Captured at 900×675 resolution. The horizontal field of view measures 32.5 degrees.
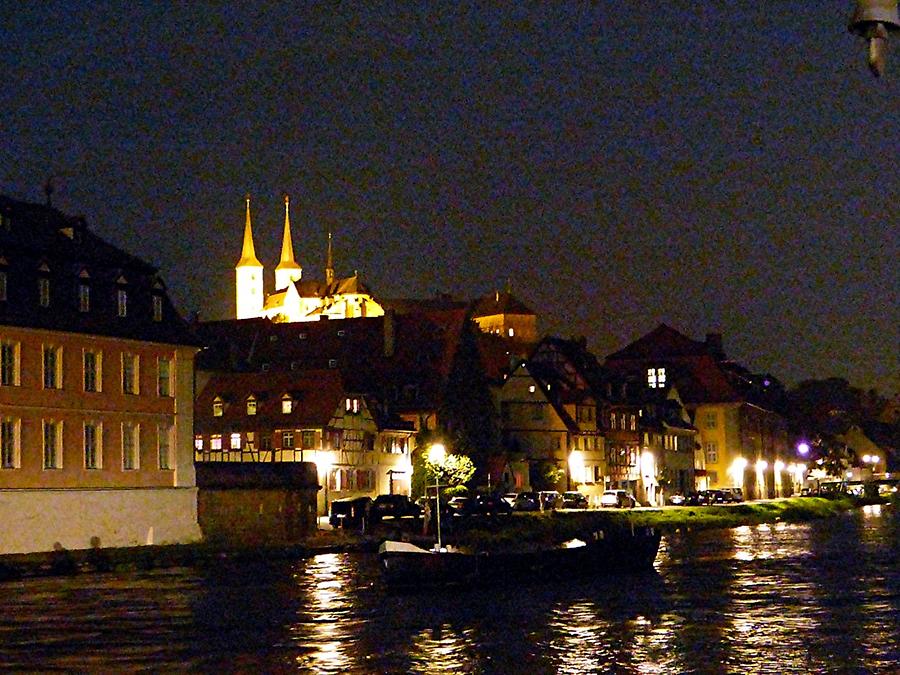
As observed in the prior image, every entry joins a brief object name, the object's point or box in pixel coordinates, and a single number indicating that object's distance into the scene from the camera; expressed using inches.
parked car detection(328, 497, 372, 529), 3218.5
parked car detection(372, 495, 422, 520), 3378.9
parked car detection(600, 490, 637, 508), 4530.0
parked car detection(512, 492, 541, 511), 3855.8
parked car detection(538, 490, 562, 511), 4092.0
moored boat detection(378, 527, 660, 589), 2108.8
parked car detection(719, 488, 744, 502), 5037.9
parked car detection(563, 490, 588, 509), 4271.7
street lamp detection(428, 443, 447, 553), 3973.9
